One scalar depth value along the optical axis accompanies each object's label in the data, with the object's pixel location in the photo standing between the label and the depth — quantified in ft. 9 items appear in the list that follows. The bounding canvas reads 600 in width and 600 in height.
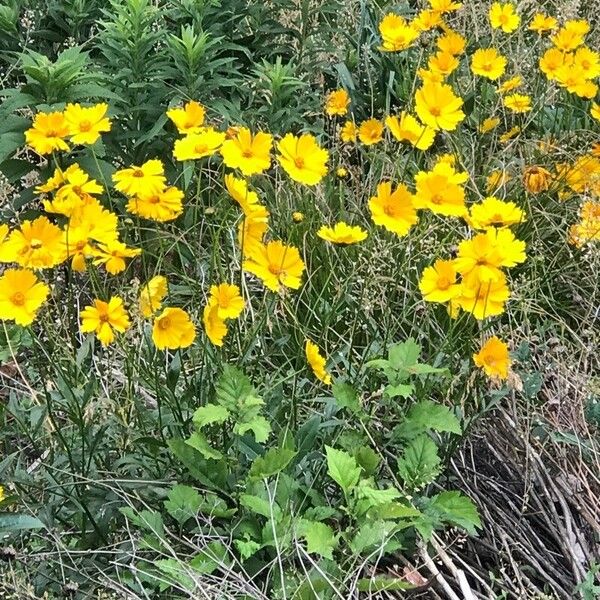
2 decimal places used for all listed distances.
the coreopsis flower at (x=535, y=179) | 7.85
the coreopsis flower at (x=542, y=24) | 8.93
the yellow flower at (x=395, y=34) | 8.23
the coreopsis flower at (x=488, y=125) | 8.72
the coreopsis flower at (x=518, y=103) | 8.52
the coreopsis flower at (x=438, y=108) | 6.45
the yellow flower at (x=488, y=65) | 8.38
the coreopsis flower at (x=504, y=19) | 8.84
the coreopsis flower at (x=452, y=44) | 8.51
